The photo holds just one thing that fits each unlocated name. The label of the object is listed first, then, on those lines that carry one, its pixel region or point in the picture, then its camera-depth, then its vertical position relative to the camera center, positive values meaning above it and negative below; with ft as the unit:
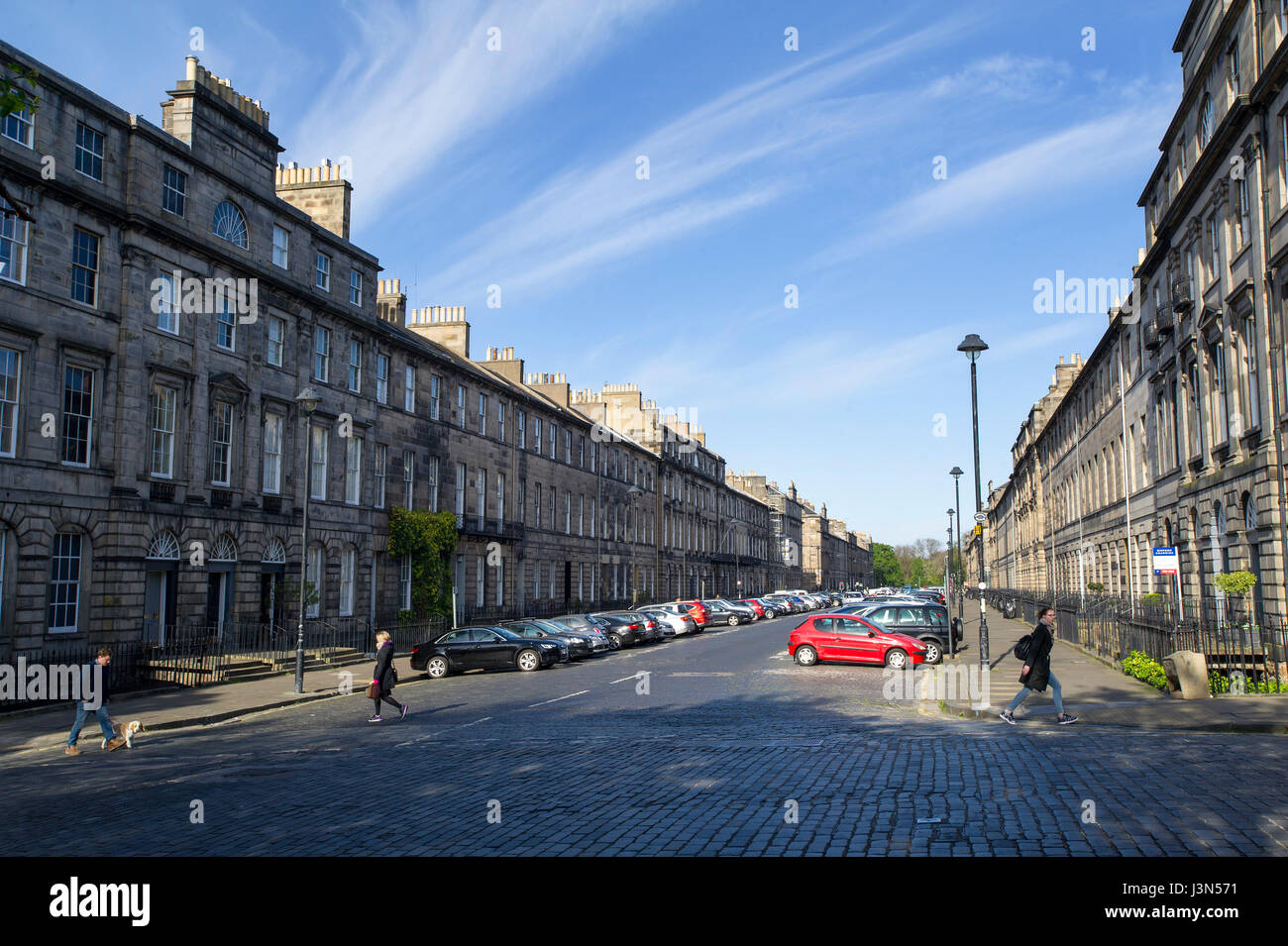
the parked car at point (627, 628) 124.77 -7.97
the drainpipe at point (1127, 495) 130.41 +9.42
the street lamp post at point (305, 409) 73.00 +11.88
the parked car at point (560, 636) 98.84 -7.03
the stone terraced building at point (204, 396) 74.43 +17.18
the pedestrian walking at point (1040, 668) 49.78 -5.11
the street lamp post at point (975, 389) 75.77 +14.99
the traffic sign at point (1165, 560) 73.97 +0.49
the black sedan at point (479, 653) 89.76 -7.81
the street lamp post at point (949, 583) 98.47 -2.18
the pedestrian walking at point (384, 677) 56.90 -6.29
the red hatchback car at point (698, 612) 164.55 -7.59
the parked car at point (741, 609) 193.77 -8.38
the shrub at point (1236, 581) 71.87 -1.17
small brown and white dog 50.49 -8.35
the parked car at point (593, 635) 108.06 -7.50
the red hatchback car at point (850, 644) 90.27 -7.19
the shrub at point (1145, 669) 62.69 -7.00
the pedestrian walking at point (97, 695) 48.44 -6.25
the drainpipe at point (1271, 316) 72.08 +18.99
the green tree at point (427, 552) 124.67 +2.12
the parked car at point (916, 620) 98.73 -5.43
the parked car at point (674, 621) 151.84 -8.32
